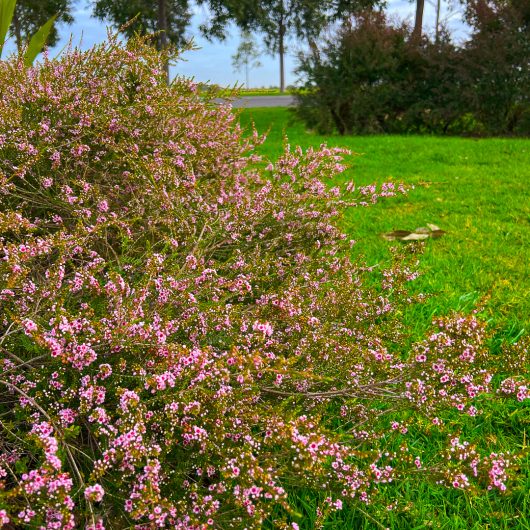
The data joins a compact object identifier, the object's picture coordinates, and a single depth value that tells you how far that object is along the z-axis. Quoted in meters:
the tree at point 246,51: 47.11
